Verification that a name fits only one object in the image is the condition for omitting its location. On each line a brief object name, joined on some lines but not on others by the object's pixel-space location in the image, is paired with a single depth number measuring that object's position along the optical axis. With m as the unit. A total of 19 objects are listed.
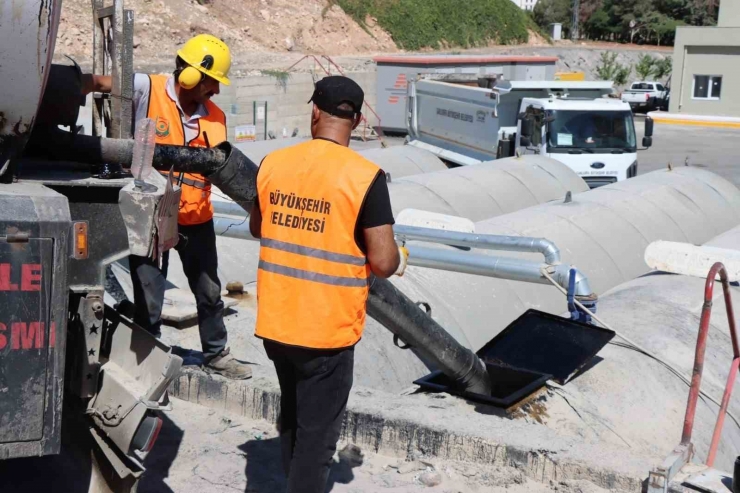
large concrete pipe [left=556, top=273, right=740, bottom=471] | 5.58
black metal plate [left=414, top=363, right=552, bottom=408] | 5.18
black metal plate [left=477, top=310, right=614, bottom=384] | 5.86
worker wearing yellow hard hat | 4.50
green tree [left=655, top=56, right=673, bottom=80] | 49.16
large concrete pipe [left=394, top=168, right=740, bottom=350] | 8.17
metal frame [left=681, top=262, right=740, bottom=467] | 4.19
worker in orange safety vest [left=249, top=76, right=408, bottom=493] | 3.22
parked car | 42.03
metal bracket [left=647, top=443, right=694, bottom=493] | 3.84
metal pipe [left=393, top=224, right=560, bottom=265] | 7.32
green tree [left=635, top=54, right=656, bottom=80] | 48.94
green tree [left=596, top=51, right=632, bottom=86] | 46.75
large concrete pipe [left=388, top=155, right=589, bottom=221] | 11.62
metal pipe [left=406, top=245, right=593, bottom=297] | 6.58
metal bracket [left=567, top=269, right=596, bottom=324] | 6.38
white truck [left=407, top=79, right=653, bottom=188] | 15.07
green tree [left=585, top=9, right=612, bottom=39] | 66.38
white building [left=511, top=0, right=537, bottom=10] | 91.54
